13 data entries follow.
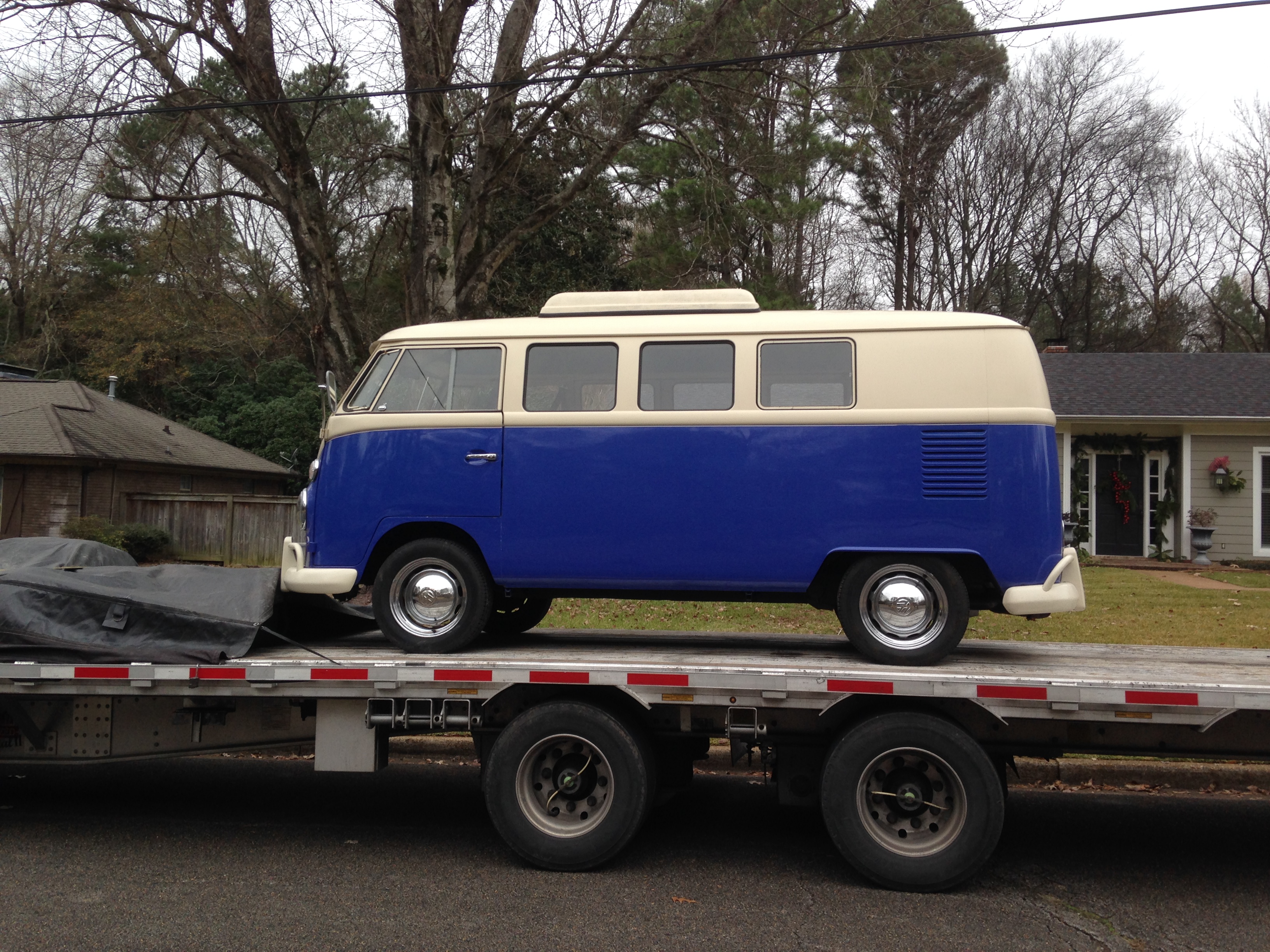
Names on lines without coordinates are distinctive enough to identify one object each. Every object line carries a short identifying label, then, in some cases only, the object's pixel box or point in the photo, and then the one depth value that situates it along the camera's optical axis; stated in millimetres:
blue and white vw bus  5961
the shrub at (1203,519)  19422
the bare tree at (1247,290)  36938
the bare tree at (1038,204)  33562
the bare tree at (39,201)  13148
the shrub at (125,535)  21438
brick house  22766
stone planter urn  19250
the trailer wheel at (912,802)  5023
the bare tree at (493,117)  13797
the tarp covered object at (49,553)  6785
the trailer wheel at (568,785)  5316
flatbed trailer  5051
